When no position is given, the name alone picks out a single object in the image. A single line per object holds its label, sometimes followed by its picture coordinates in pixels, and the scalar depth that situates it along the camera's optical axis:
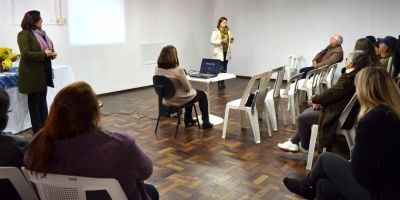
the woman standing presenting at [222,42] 7.27
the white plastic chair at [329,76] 5.46
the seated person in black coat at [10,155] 1.70
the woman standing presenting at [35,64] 3.97
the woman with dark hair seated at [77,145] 1.51
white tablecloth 4.38
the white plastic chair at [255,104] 4.17
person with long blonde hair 1.90
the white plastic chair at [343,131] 3.09
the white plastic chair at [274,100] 4.54
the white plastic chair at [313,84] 4.95
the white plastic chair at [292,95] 4.81
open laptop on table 4.85
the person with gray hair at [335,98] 3.16
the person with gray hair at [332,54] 6.02
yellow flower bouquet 4.35
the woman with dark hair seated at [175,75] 4.25
